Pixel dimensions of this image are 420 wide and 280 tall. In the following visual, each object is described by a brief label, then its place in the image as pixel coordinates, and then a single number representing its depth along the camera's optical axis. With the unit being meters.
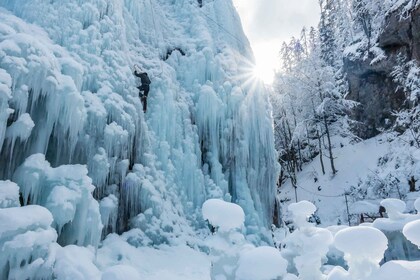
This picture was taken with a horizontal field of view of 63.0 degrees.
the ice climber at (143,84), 10.09
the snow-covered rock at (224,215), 4.91
